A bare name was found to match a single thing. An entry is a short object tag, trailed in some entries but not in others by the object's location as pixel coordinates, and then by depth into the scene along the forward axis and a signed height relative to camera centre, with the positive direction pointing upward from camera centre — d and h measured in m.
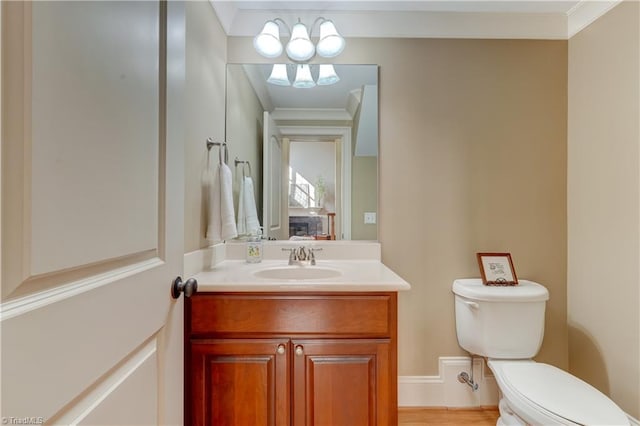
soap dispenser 1.65 -0.22
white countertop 1.15 -0.27
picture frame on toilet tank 1.65 -0.31
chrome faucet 1.63 -0.23
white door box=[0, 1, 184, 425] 0.38 +0.00
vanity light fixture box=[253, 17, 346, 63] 1.67 +0.94
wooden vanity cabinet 1.13 -0.55
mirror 1.78 +0.38
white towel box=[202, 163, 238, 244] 1.45 +0.02
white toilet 1.13 -0.70
